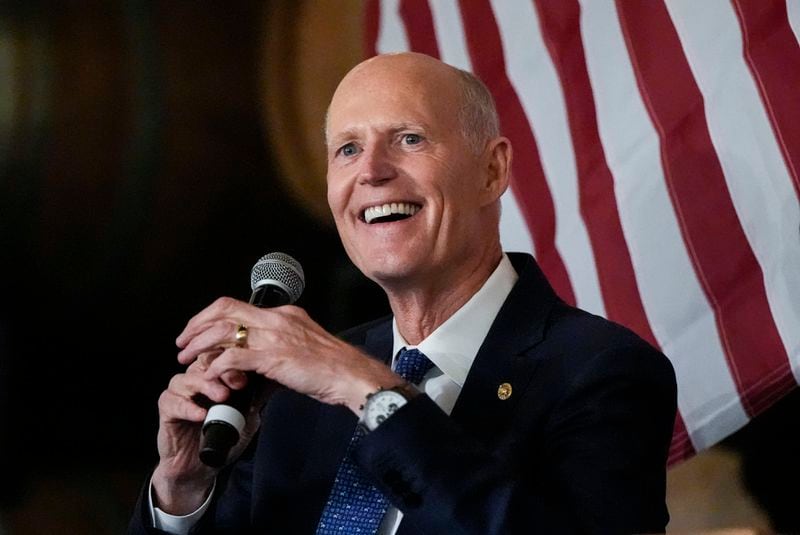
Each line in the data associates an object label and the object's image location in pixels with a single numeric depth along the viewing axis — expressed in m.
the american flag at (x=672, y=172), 6.43
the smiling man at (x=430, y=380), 5.88
